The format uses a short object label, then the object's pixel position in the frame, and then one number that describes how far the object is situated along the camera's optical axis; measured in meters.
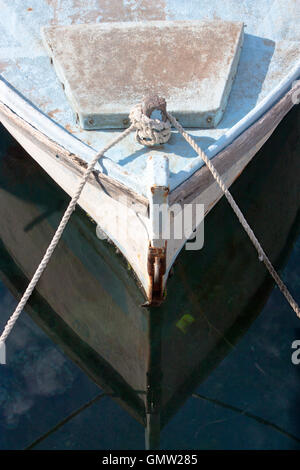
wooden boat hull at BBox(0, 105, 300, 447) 4.86
